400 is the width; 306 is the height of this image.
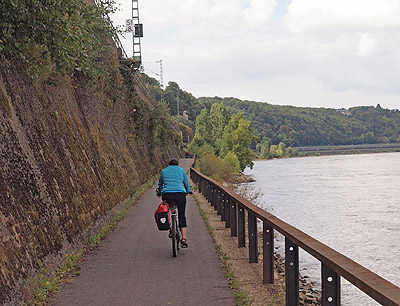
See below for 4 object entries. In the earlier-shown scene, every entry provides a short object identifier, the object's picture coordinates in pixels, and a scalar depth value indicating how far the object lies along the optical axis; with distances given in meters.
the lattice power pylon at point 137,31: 38.50
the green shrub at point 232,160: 71.36
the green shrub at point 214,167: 56.97
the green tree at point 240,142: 81.81
